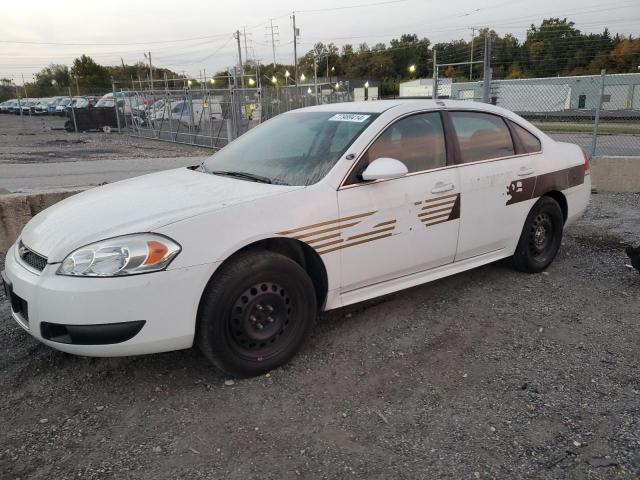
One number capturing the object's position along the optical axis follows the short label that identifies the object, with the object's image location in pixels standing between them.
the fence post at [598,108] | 9.27
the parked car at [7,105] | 45.81
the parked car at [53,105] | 41.31
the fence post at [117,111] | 26.06
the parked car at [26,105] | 42.17
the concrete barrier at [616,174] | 8.81
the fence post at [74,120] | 26.42
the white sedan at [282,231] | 2.80
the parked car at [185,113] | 19.81
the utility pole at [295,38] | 59.24
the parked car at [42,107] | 41.69
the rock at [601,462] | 2.48
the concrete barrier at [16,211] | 5.64
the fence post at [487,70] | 9.77
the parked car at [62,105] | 39.41
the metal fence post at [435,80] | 11.81
